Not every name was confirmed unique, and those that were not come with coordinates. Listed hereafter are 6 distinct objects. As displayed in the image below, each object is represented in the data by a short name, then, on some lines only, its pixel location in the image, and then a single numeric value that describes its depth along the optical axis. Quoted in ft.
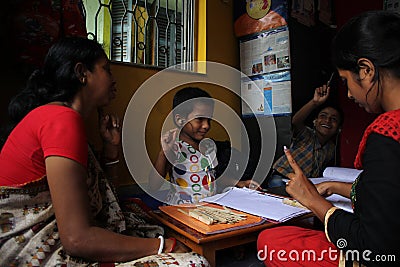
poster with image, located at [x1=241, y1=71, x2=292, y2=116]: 7.14
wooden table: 2.64
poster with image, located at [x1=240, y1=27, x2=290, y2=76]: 7.12
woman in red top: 2.37
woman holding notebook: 1.91
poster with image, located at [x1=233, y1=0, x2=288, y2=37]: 7.09
